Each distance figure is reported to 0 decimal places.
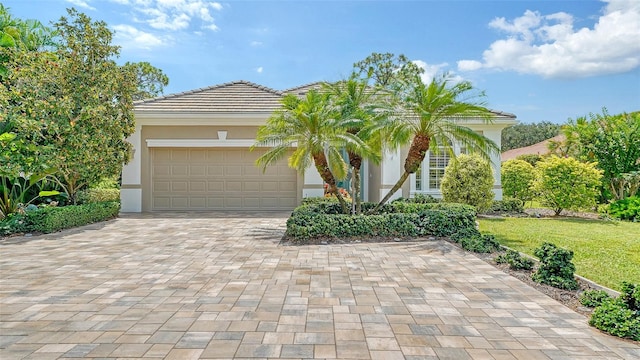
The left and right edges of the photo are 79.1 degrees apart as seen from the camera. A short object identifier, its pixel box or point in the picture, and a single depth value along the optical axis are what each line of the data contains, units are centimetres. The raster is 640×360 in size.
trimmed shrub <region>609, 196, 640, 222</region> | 1343
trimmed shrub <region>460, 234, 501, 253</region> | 749
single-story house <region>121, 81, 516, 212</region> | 1427
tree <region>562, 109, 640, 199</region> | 1477
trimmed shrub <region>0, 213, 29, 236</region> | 952
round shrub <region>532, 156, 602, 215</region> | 1354
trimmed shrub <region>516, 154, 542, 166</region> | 2212
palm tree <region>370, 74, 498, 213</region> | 886
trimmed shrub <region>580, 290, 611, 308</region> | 450
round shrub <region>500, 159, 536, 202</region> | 1544
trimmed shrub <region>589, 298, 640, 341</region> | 372
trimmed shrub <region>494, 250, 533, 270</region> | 615
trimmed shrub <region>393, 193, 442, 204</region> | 1349
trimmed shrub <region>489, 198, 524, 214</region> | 1459
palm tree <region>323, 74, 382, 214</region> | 940
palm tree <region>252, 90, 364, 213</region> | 912
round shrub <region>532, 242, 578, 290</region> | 527
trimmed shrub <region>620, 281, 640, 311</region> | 408
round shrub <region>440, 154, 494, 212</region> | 1307
